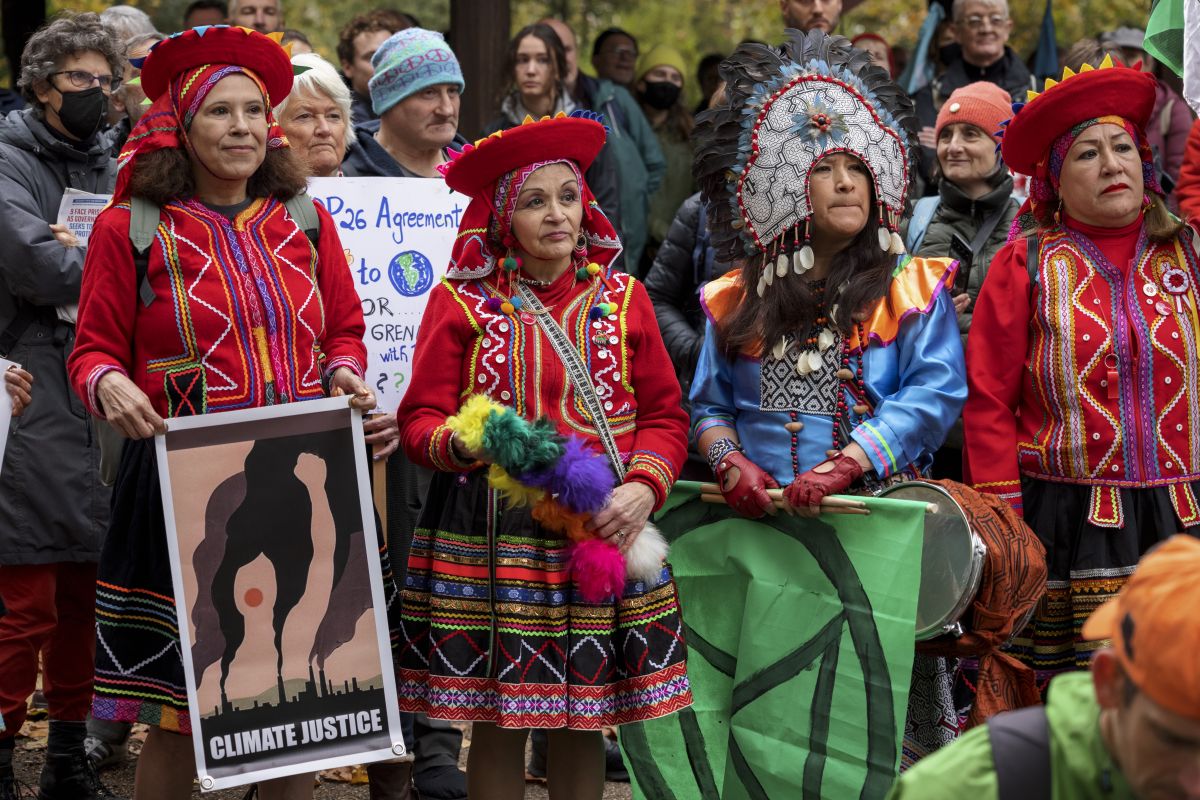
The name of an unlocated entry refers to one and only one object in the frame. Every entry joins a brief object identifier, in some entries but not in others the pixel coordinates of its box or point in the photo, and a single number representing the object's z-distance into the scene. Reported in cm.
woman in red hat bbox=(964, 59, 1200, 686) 445
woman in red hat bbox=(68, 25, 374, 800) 401
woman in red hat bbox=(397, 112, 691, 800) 402
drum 409
